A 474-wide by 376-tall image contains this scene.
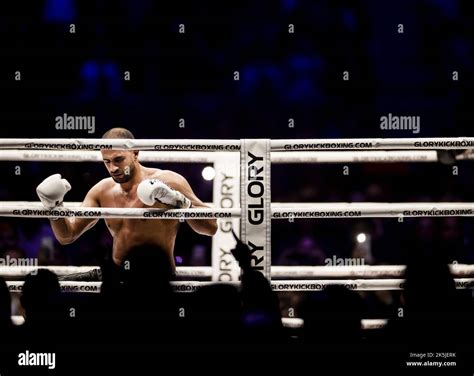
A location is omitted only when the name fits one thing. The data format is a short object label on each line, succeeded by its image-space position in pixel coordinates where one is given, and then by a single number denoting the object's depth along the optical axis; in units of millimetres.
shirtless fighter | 6184
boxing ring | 5441
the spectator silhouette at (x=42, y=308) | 5246
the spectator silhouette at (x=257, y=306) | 5156
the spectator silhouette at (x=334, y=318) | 5355
